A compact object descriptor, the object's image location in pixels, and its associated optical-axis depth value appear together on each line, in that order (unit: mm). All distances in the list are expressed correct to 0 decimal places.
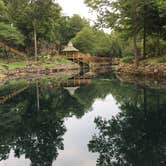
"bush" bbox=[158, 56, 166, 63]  19806
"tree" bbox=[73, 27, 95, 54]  47654
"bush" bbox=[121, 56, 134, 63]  27024
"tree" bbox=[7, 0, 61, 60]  29124
